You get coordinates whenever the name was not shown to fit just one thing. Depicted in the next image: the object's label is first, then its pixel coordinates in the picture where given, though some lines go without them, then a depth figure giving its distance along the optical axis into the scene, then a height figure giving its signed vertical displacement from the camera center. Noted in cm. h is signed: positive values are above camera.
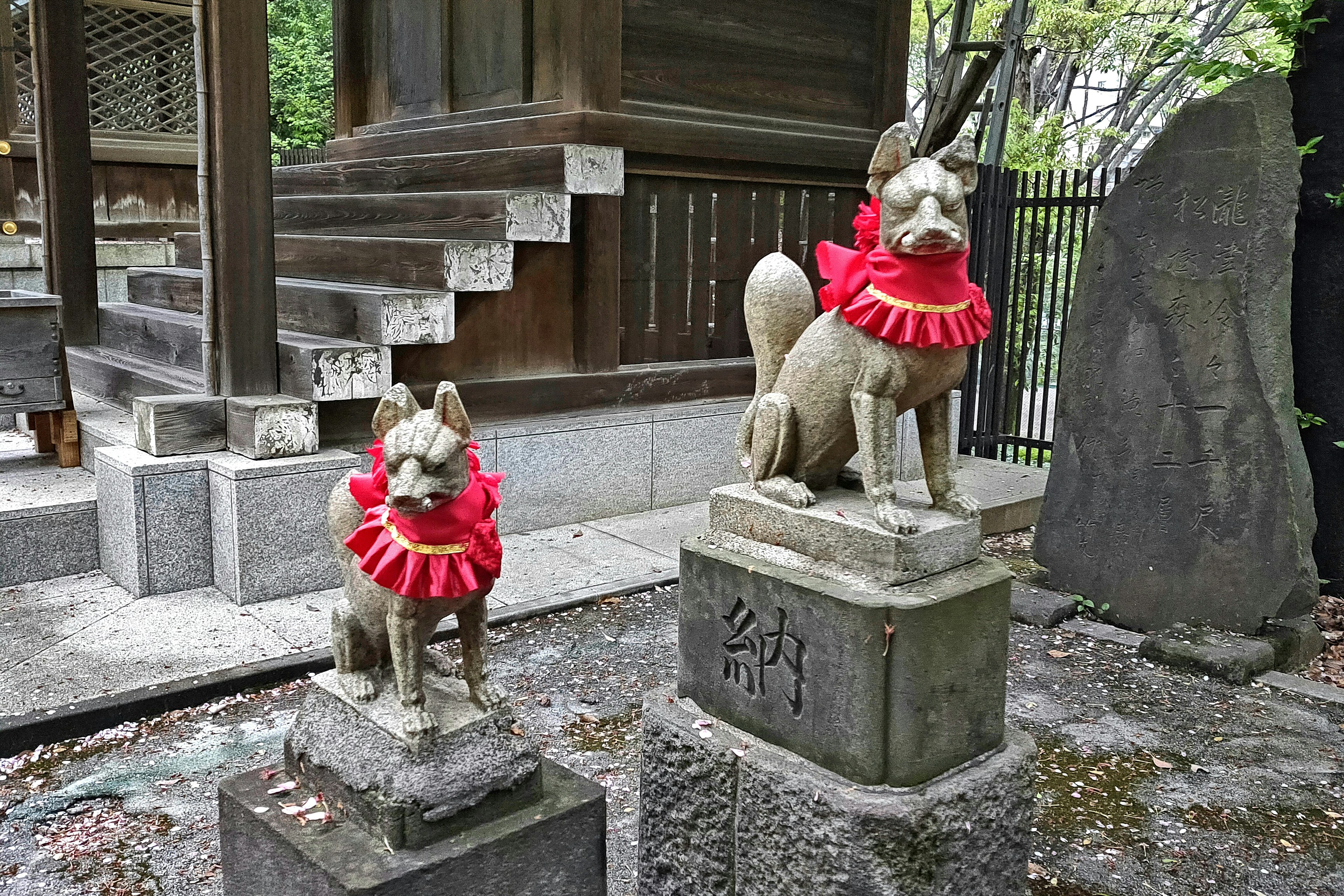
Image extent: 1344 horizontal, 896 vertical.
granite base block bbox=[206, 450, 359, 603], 524 -125
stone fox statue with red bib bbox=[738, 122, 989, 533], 283 -16
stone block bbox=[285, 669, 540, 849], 245 -115
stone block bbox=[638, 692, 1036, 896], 279 -149
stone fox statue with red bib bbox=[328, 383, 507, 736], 236 -63
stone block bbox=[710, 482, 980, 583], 287 -71
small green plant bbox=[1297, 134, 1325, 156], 603 +80
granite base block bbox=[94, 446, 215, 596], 525 -124
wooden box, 584 -47
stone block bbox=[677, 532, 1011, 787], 279 -104
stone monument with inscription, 528 -53
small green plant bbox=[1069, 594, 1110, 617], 589 -176
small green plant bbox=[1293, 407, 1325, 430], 613 -74
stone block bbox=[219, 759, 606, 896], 240 -135
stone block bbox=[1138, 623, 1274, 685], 500 -173
